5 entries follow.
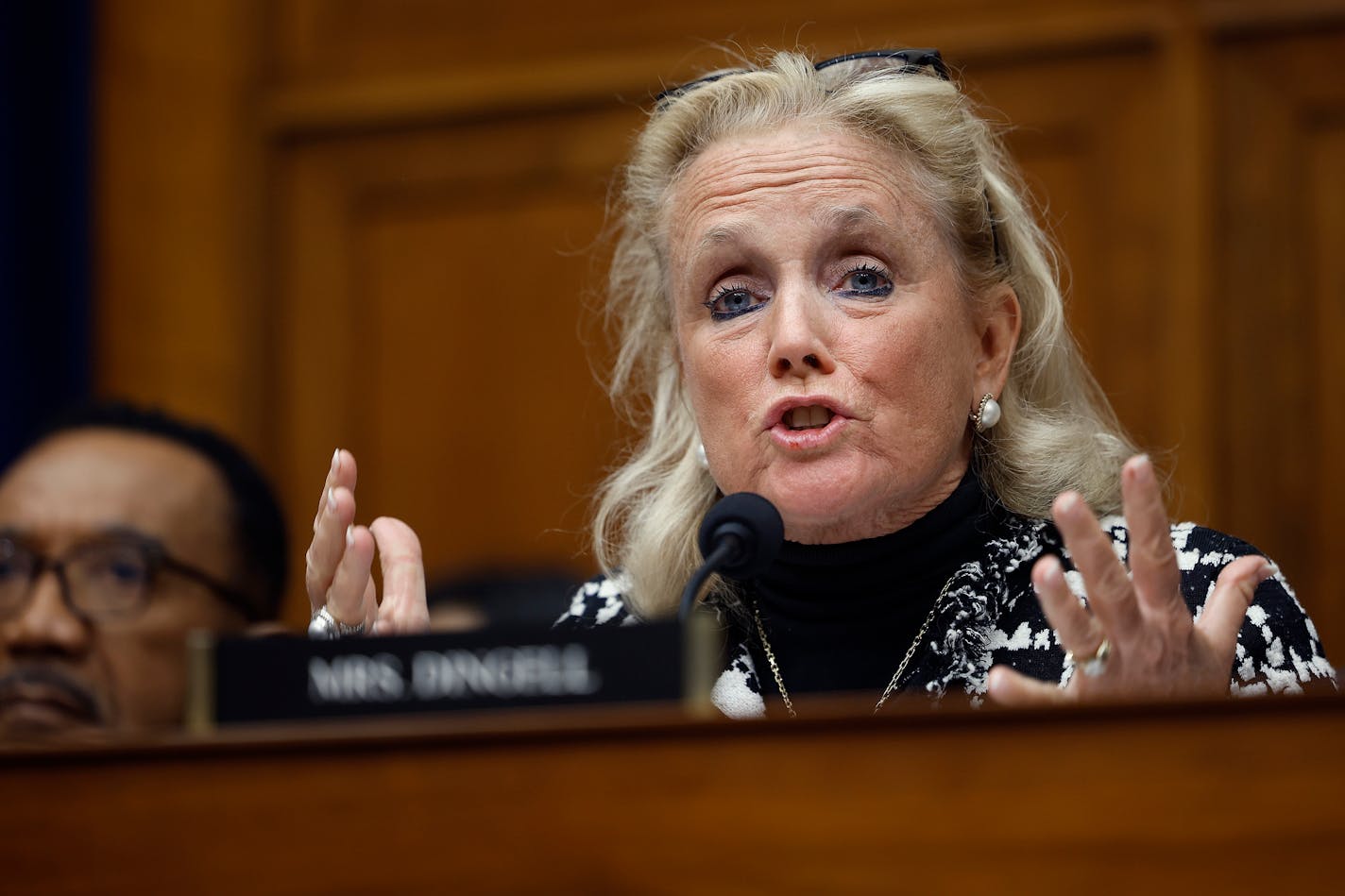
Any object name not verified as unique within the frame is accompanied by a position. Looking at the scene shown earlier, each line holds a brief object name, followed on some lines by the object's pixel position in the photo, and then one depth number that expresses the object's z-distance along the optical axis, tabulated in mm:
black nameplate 2107
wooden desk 2004
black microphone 2281
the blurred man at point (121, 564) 2401
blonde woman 2421
